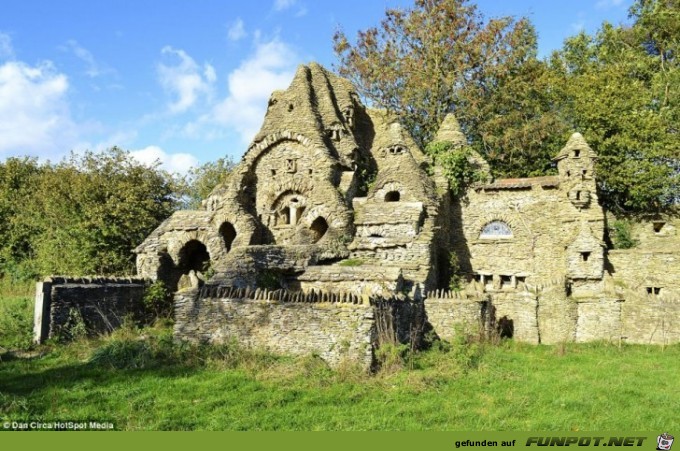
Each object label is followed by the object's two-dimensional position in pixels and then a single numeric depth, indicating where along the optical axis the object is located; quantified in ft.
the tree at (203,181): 144.23
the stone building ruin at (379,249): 39.14
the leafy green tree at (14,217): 99.45
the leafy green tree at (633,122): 82.43
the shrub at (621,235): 83.35
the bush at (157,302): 55.36
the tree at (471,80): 99.14
